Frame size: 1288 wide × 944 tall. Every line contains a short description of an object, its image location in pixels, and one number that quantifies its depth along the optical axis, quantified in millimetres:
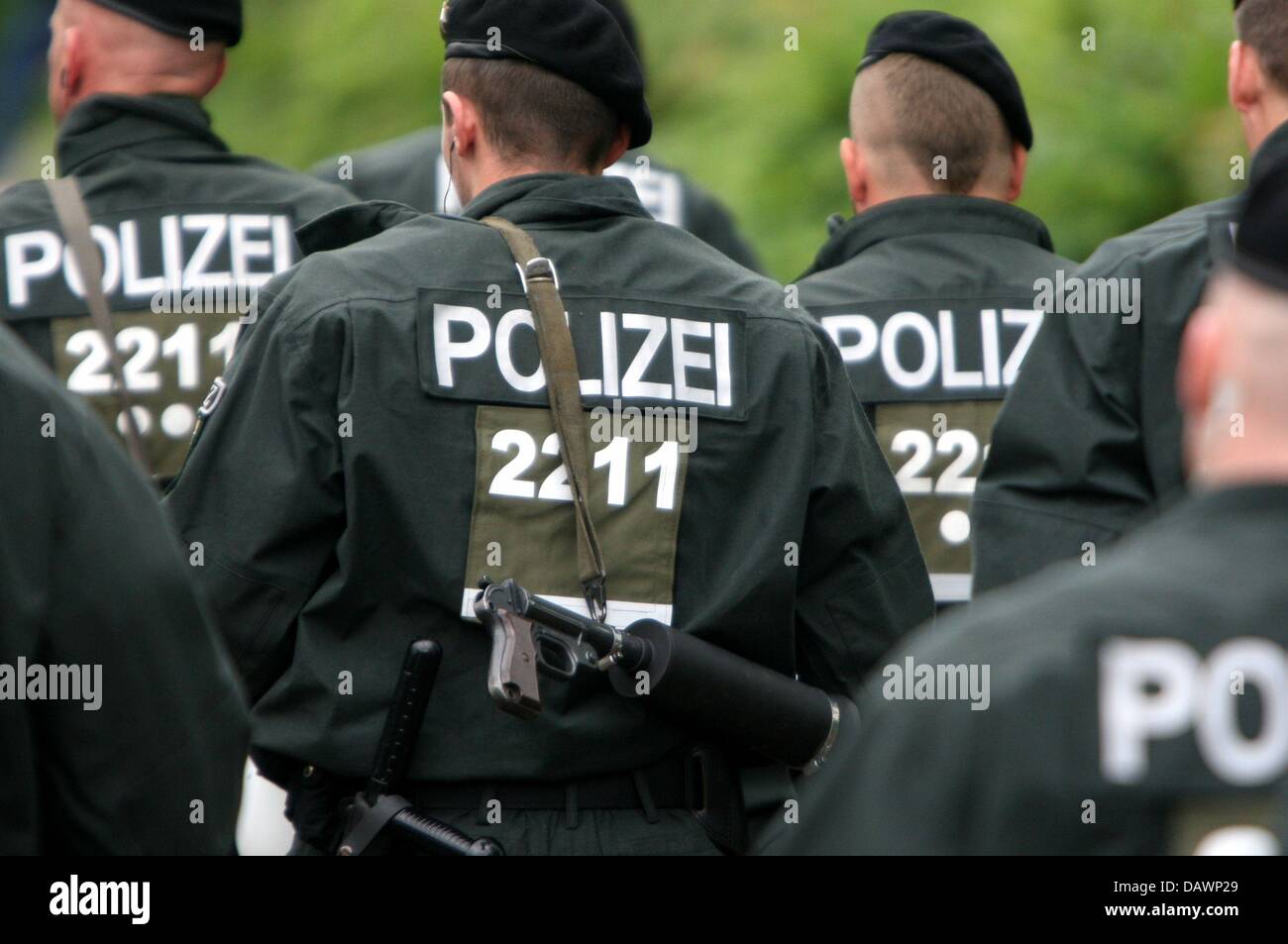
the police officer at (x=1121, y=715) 3270
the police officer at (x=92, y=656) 4336
